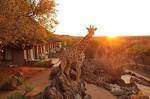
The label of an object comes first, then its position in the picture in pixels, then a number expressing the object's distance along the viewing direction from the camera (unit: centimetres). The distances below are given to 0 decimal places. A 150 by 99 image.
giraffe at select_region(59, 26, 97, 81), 692
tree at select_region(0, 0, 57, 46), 969
